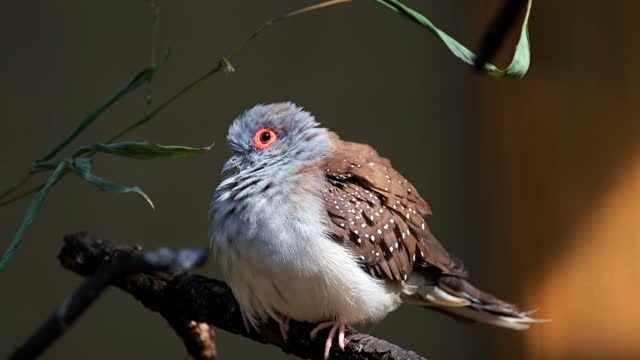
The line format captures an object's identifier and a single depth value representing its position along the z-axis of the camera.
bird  3.39
